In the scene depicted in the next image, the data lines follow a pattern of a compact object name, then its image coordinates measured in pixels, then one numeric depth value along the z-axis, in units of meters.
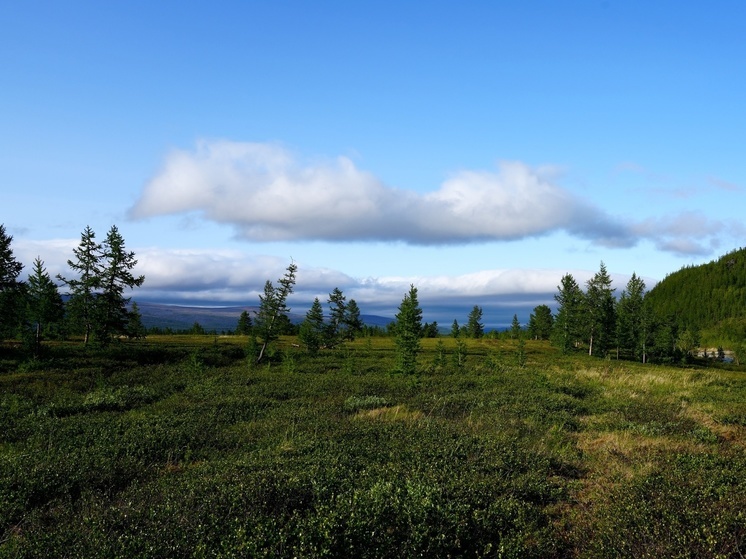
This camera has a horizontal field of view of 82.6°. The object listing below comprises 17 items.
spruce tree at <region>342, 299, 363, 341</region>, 81.25
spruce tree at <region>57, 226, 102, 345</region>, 41.69
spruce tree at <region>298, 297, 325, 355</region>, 57.81
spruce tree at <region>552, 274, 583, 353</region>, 67.94
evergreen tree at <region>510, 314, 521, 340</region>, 103.44
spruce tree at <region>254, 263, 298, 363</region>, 45.38
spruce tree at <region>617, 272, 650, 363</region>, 74.50
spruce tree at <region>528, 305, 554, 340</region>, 109.44
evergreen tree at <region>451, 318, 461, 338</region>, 104.66
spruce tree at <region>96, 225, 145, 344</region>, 42.53
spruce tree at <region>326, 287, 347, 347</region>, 78.50
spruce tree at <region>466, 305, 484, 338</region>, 125.06
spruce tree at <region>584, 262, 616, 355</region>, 68.56
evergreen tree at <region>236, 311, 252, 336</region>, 100.69
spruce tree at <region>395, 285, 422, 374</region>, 31.03
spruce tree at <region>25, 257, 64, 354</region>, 37.55
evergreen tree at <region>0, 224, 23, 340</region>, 40.47
